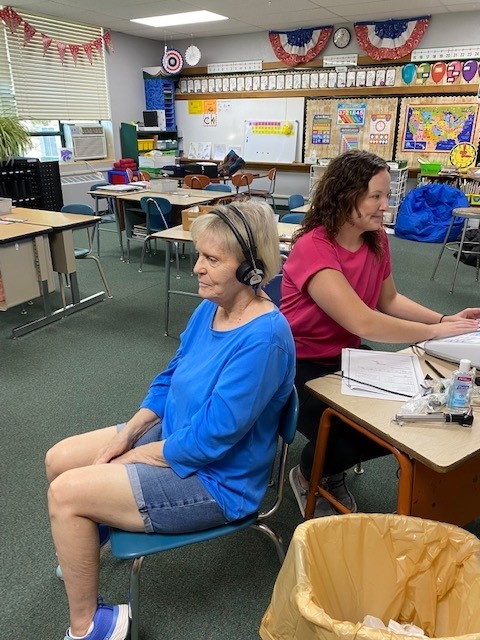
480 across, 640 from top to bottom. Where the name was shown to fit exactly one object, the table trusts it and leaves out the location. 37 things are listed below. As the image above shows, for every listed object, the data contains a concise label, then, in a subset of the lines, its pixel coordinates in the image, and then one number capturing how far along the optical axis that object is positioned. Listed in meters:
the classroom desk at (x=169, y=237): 3.41
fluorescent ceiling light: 6.40
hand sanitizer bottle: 1.24
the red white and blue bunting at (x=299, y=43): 7.17
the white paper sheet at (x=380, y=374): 1.36
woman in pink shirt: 1.57
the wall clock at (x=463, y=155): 6.55
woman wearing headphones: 1.17
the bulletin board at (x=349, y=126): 7.13
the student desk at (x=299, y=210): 4.75
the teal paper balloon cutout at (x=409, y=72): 6.76
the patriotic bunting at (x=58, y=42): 6.00
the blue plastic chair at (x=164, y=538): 1.15
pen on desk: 1.47
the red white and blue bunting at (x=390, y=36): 6.54
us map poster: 6.56
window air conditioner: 7.12
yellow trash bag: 1.03
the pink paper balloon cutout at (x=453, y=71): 6.50
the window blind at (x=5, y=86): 6.15
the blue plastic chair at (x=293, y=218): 4.13
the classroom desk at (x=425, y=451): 1.13
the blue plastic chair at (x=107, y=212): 6.79
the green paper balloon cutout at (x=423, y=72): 6.68
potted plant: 4.70
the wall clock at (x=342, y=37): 6.99
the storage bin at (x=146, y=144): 8.09
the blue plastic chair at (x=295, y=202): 5.15
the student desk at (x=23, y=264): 3.20
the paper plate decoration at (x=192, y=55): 7.69
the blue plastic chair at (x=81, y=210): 4.27
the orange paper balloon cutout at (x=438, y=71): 6.58
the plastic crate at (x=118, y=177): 6.53
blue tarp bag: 6.29
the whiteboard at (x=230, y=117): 7.82
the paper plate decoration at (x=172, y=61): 7.85
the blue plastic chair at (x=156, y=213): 4.72
